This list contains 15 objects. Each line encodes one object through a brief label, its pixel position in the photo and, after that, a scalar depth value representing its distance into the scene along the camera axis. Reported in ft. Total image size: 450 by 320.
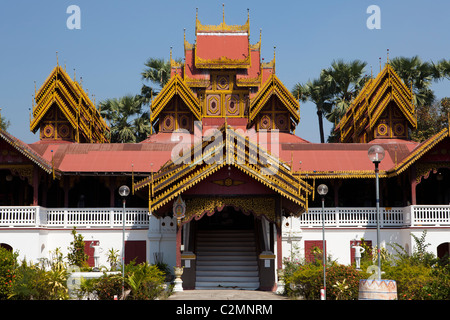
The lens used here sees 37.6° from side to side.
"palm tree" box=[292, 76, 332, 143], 154.92
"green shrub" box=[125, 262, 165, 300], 63.93
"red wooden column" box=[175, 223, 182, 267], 76.23
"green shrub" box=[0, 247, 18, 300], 60.95
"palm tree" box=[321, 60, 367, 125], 149.89
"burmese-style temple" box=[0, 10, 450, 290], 76.02
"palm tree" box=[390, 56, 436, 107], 144.97
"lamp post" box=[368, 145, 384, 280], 53.01
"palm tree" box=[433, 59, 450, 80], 143.23
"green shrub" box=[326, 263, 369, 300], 62.49
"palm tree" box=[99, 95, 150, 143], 151.64
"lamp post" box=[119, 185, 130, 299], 69.82
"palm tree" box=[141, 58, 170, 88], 161.17
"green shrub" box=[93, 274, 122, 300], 63.57
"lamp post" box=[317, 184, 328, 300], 61.21
